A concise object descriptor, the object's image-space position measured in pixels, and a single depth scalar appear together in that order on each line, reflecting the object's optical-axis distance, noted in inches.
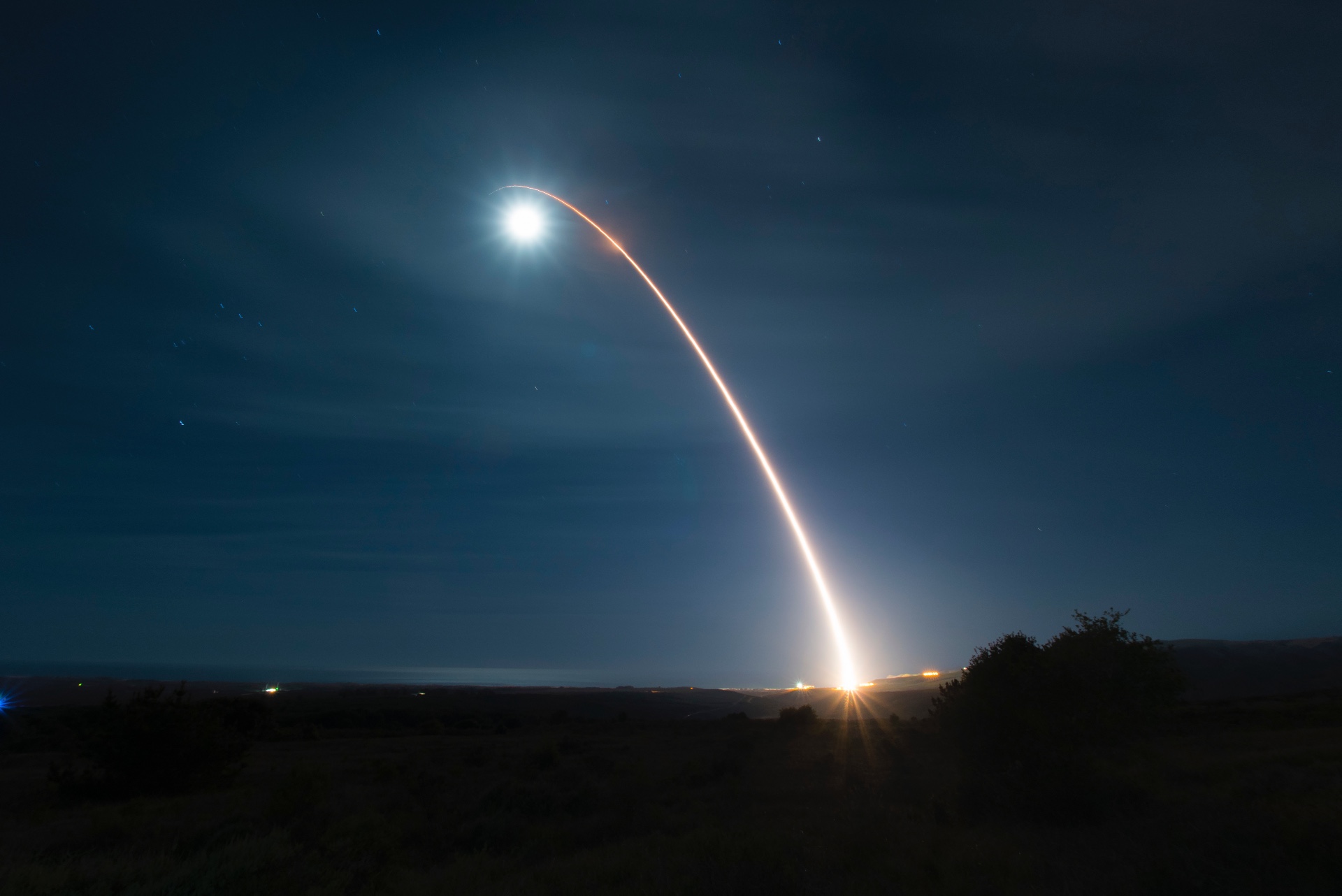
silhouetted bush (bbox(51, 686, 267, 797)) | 981.2
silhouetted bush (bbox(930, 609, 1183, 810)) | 701.9
